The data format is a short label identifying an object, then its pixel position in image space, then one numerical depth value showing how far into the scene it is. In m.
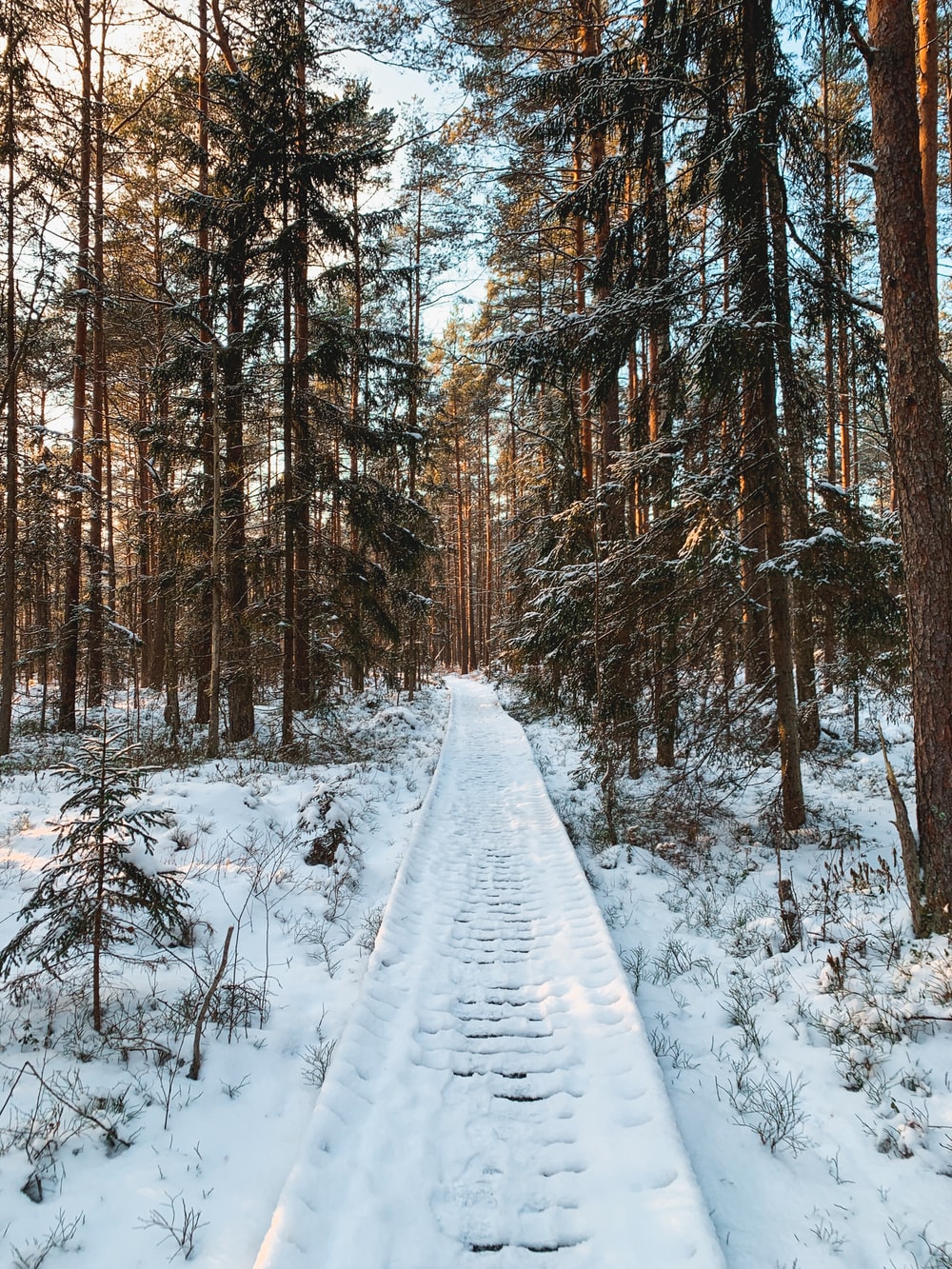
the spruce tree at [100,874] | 2.94
